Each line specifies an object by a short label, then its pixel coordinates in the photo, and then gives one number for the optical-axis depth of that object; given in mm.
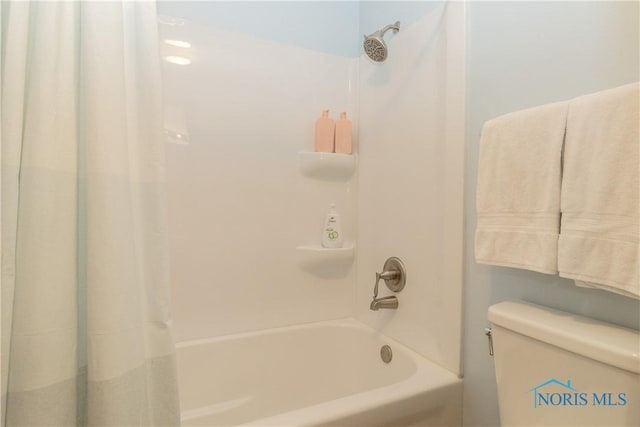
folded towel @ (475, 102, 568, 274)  746
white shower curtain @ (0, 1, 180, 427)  636
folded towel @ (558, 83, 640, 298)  619
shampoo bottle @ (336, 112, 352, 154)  1617
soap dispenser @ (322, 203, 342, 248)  1604
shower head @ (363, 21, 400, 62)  1360
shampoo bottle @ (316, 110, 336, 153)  1587
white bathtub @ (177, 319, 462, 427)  1095
